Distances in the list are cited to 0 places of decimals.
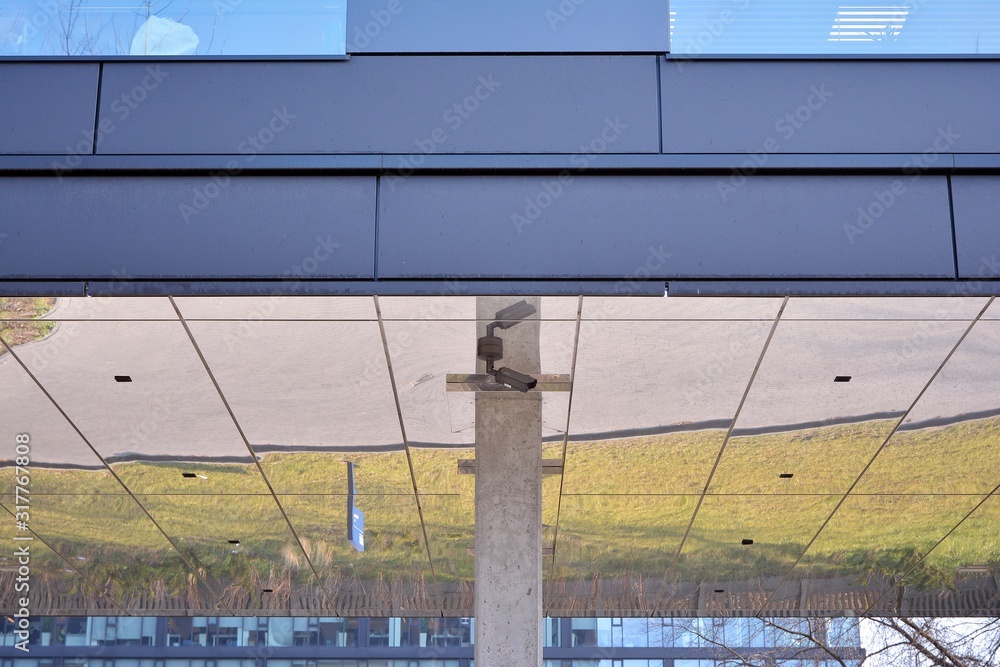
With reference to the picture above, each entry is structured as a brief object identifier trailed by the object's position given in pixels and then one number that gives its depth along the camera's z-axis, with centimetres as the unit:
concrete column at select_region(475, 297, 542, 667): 792
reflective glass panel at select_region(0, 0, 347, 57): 746
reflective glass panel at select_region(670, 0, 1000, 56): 746
